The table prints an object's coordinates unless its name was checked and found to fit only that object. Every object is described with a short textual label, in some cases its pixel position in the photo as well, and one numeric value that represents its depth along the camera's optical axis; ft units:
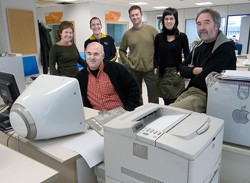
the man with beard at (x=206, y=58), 5.50
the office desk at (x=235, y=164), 4.51
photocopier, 3.02
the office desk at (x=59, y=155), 4.18
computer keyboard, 5.13
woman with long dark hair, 8.46
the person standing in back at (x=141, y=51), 9.43
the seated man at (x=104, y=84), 6.66
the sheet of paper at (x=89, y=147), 4.23
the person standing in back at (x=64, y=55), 9.60
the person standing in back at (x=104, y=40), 10.38
